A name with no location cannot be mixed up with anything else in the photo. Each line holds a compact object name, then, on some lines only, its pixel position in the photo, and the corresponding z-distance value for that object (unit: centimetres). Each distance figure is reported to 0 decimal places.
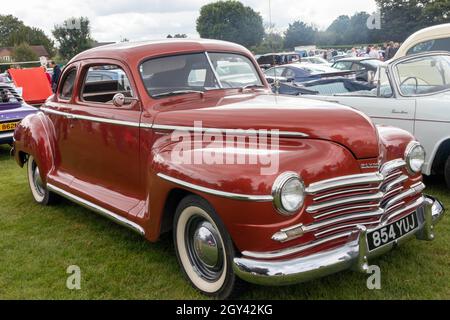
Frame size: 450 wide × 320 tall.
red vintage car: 279
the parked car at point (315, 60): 2151
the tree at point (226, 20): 6117
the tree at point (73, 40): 3969
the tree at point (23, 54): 4859
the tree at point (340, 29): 6381
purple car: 831
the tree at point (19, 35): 6912
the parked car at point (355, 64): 1377
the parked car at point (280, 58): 2288
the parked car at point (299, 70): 1411
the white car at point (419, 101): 510
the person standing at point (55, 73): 1553
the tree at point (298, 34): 5394
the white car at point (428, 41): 782
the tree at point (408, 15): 5128
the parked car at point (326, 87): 766
